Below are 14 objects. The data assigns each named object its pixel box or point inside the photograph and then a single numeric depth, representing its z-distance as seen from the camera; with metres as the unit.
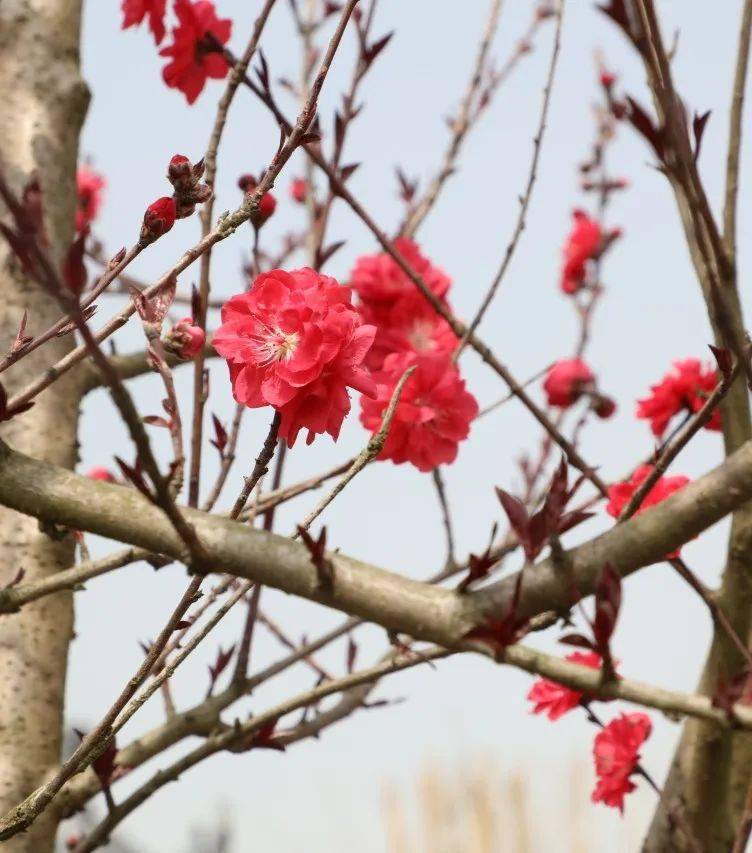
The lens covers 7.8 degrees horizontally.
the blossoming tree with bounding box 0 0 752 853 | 2.02
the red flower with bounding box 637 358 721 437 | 2.23
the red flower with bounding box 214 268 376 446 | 2.05
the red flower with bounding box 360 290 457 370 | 2.23
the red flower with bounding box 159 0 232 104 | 2.21
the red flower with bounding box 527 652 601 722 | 2.19
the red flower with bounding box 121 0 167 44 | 2.21
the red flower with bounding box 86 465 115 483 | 2.36
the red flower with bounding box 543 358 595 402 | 2.37
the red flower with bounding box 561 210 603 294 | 2.57
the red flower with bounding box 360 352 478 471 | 2.17
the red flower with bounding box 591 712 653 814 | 2.21
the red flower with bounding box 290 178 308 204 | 2.62
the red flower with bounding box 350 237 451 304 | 2.25
